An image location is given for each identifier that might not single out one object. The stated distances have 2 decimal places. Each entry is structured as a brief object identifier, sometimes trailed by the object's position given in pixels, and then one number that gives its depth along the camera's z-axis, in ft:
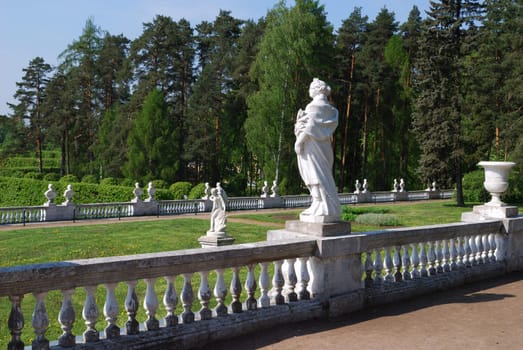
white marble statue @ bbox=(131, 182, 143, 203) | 86.74
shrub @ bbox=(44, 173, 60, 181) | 153.58
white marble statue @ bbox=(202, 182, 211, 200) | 96.87
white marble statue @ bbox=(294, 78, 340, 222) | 20.98
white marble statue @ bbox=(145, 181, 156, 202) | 88.53
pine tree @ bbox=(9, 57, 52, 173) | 171.32
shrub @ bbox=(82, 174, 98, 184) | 147.30
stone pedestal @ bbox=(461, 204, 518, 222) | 31.04
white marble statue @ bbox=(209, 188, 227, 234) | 47.19
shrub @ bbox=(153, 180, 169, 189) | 121.80
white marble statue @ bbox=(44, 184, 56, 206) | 77.73
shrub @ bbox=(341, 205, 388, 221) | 79.77
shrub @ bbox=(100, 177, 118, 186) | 129.86
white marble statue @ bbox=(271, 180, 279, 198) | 106.01
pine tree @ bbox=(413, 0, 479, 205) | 108.99
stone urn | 30.22
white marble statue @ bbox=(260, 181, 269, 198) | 104.77
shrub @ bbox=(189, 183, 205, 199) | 106.01
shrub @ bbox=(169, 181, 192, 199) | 111.14
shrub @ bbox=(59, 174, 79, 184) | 141.65
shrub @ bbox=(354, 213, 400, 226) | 74.74
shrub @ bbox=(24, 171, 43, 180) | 158.25
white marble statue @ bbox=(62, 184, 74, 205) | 79.92
